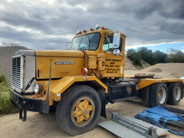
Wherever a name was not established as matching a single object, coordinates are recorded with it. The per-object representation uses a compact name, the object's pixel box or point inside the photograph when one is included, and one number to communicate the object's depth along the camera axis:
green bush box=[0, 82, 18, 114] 5.75
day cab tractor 3.85
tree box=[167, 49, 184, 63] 42.58
